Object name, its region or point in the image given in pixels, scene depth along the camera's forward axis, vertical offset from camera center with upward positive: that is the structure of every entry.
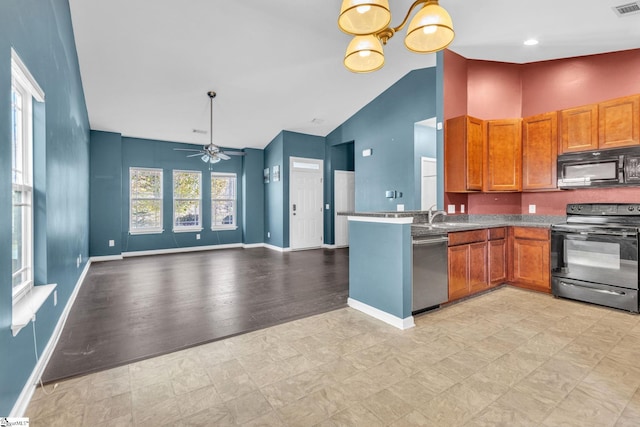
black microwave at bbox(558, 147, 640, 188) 3.33 +0.51
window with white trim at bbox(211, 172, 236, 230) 7.96 +0.33
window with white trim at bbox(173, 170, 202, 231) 7.45 +0.31
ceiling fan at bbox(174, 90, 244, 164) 5.17 +1.06
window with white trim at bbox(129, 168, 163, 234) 6.96 +0.30
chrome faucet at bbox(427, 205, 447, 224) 3.71 -0.02
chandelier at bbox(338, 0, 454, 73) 2.12 +1.47
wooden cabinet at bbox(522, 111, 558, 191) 3.95 +0.81
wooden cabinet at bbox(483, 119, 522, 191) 4.20 +0.78
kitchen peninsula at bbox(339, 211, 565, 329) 2.86 -0.50
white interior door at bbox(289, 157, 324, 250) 7.52 +0.23
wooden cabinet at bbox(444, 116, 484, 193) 4.04 +0.79
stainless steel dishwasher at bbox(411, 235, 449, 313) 3.03 -0.63
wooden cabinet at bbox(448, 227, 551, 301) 3.47 -0.61
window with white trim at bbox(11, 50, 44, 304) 1.99 +0.25
